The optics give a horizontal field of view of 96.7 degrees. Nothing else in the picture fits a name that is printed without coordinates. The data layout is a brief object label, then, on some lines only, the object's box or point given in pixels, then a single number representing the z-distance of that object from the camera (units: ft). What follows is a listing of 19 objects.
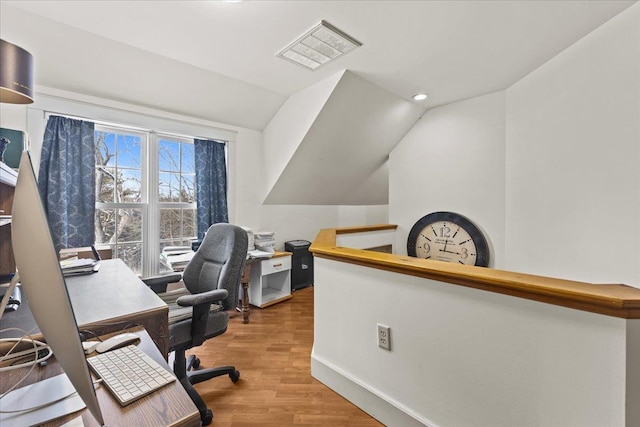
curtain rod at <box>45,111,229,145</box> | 7.82
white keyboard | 2.37
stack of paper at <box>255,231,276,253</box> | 11.17
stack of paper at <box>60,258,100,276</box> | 5.48
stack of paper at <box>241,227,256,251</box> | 10.83
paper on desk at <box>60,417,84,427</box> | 2.04
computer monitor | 1.45
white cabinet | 10.66
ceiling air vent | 6.14
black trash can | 12.73
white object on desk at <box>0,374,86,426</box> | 2.10
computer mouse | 3.01
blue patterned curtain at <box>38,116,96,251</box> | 7.67
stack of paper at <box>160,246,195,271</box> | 8.55
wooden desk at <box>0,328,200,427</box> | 2.09
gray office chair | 5.20
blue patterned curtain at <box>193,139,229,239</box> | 10.49
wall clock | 9.46
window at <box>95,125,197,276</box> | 8.92
